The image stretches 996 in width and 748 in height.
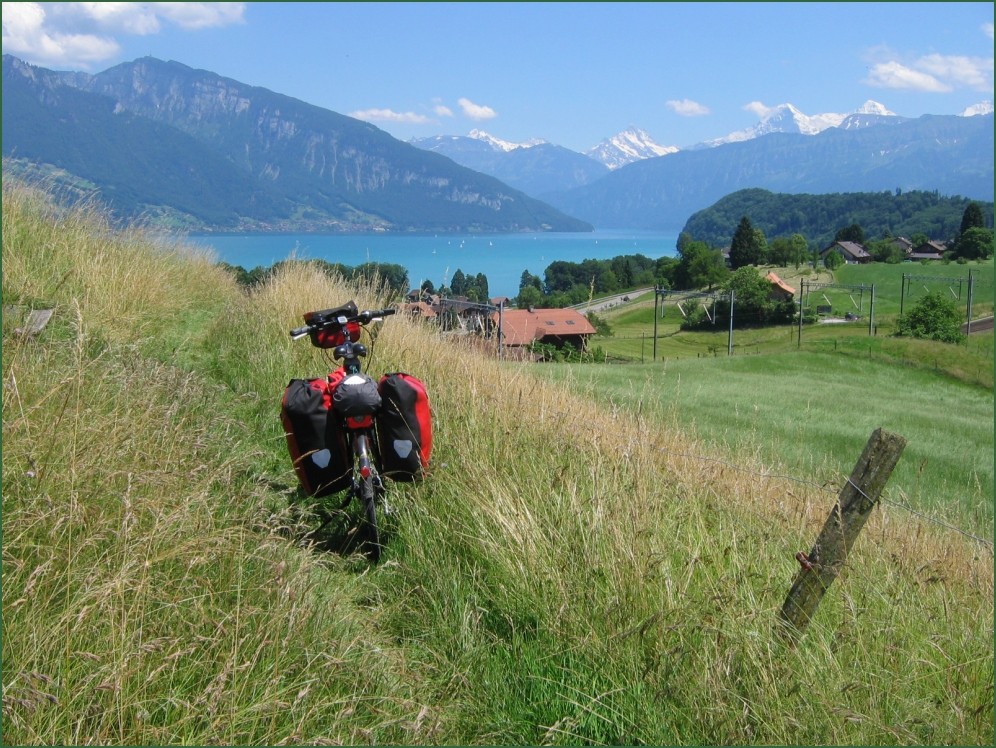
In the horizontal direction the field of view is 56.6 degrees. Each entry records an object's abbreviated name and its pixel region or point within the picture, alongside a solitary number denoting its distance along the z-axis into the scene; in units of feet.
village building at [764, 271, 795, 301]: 278.05
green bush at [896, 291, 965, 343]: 201.57
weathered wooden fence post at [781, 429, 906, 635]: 10.80
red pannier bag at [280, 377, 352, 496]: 15.57
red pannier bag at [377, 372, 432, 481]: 15.99
